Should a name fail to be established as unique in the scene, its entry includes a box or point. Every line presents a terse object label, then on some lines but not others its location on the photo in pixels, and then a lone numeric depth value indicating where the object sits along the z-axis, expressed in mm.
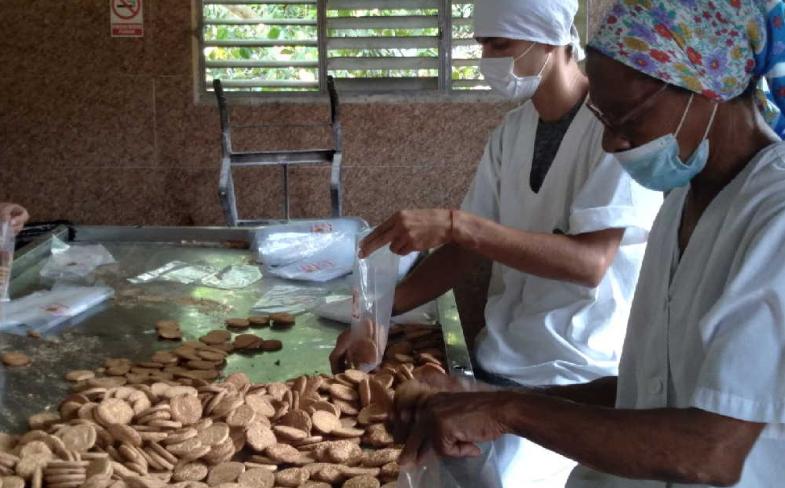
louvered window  5836
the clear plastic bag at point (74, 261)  3139
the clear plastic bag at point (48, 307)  2605
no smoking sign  5762
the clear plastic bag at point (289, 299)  2834
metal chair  5066
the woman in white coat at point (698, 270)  1292
